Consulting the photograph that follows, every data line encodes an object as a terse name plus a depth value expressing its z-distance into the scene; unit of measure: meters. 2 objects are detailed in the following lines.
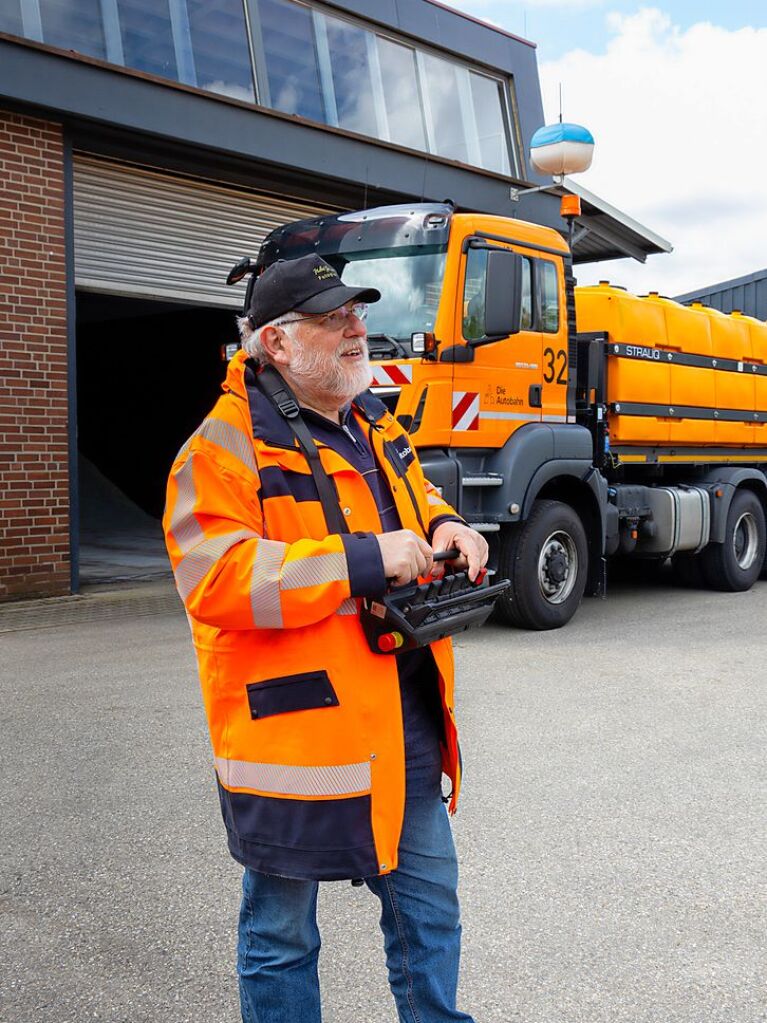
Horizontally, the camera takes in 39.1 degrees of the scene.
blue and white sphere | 9.80
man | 2.13
